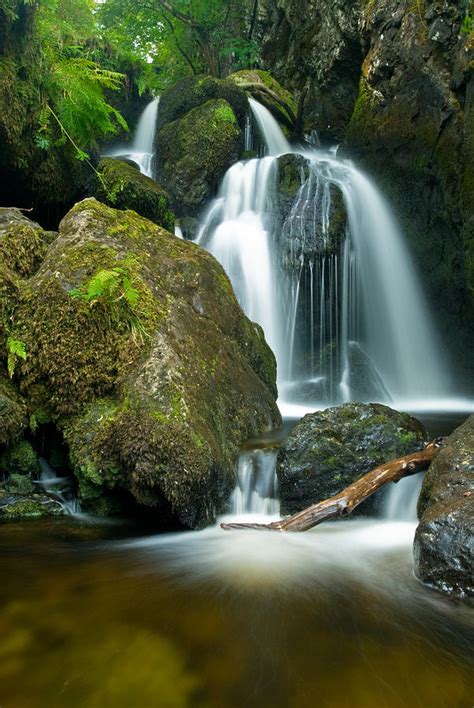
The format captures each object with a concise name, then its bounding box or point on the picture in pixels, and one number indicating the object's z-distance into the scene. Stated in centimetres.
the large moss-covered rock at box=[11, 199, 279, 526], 405
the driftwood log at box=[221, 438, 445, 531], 397
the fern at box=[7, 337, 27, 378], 439
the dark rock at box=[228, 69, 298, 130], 1502
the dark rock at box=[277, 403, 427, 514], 451
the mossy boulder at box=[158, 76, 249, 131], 1355
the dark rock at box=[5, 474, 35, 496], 440
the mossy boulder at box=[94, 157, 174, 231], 860
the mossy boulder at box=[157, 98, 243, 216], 1231
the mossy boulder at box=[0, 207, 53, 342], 471
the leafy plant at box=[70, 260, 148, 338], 443
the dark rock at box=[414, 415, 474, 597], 298
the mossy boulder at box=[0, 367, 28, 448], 430
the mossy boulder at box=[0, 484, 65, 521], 419
